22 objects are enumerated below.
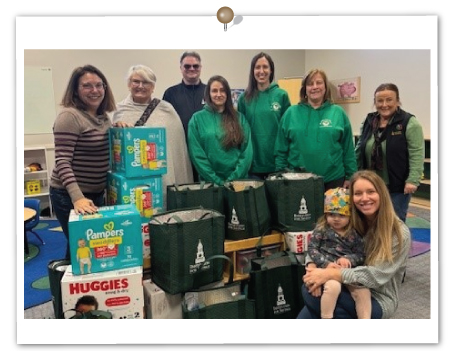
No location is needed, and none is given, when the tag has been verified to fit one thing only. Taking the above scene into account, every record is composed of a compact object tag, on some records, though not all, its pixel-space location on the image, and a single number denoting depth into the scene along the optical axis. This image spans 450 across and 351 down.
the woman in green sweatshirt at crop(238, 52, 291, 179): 2.50
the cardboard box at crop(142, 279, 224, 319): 1.81
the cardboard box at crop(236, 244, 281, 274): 2.14
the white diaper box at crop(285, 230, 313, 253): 2.13
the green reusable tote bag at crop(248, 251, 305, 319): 1.86
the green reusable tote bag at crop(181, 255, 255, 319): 1.60
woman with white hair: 2.21
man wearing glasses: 2.59
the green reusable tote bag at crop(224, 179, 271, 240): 2.09
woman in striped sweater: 1.85
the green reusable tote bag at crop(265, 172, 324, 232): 2.14
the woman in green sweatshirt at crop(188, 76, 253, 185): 2.33
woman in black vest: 2.29
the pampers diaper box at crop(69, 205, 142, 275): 1.58
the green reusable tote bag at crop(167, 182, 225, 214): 2.08
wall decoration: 3.05
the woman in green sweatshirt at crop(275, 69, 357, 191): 2.32
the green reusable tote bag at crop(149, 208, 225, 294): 1.78
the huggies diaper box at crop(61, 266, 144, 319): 1.61
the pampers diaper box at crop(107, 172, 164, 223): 1.96
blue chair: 1.62
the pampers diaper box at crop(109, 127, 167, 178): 1.93
